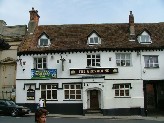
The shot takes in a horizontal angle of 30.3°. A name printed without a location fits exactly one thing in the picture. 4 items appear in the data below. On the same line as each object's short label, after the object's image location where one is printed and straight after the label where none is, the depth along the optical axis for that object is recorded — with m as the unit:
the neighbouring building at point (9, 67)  36.97
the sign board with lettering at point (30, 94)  32.47
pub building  31.45
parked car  28.17
